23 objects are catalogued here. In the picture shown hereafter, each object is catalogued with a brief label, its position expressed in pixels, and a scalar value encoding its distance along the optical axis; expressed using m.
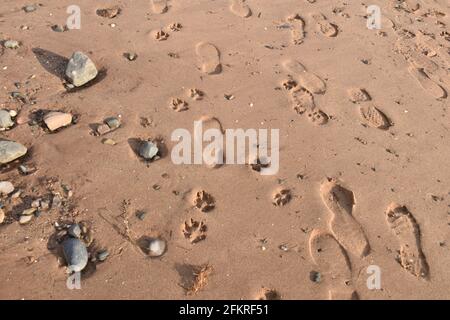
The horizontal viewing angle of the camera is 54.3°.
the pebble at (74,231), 2.99
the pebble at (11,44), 4.32
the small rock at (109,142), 3.57
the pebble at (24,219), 3.04
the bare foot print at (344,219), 3.20
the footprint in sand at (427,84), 4.48
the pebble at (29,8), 4.78
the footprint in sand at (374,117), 4.04
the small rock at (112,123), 3.70
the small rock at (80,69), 4.02
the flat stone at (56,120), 3.63
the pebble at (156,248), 3.00
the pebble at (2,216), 3.04
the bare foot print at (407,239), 3.14
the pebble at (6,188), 3.18
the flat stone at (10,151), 3.35
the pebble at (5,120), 3.60
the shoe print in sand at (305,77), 4.29
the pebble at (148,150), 3.49
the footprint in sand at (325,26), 5.01
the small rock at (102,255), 2.93
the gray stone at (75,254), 2.85
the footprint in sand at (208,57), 4.36
